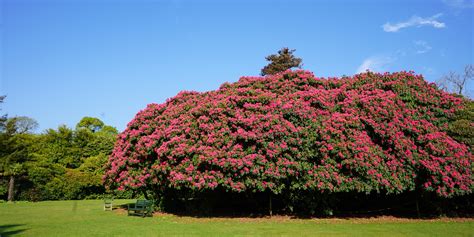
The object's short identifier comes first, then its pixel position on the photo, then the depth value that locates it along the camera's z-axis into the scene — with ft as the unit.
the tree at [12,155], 103.21
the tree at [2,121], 107.37
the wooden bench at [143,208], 63.55
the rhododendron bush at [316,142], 52.80
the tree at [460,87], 123.54
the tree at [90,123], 219.61
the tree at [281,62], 180.75
